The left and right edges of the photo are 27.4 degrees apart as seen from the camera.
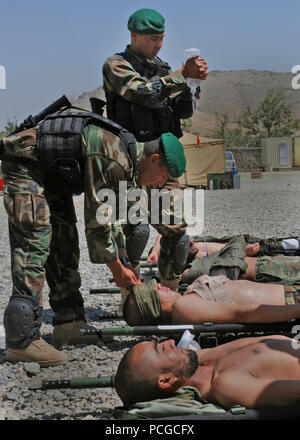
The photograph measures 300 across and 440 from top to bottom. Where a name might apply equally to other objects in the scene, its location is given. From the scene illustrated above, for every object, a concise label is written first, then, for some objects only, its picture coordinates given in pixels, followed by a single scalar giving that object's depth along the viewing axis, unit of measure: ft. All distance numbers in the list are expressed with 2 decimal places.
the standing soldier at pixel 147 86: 15.43
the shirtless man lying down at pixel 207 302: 12.89
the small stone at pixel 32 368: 12.26
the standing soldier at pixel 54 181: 11.60
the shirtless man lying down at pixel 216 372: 9.34
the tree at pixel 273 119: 184.24
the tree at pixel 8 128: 101.09
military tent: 75.31
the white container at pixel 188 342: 11.78
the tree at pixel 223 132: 183.46
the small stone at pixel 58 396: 11.13
